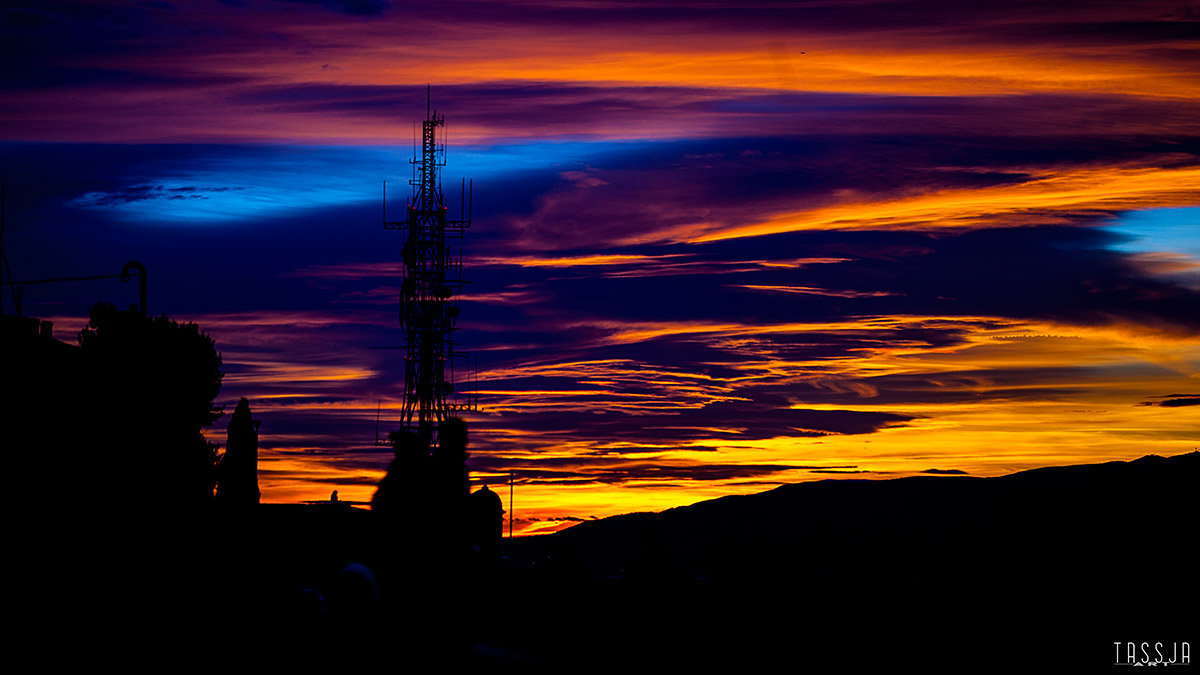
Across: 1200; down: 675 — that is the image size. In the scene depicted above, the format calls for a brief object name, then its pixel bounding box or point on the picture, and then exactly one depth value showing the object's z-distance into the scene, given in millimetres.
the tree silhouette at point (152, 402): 47812
